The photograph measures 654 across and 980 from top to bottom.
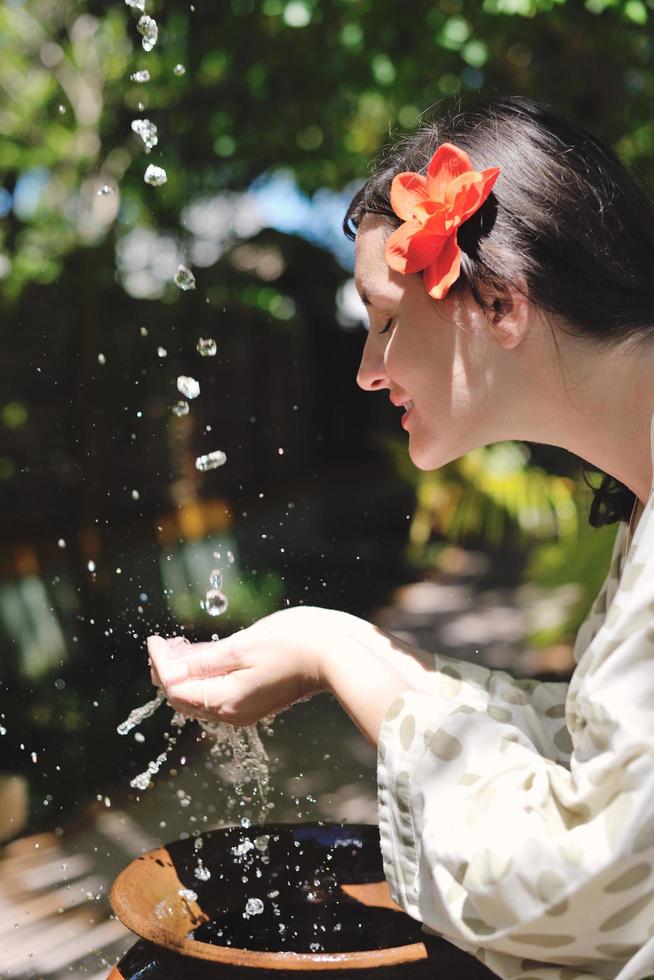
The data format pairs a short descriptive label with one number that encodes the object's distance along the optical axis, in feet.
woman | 3.88
